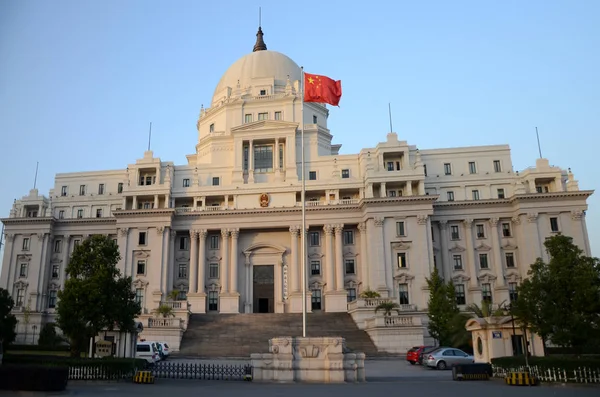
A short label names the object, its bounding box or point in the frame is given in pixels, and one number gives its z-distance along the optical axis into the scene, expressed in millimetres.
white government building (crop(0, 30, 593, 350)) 56688
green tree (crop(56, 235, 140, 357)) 27703
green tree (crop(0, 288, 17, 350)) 32938
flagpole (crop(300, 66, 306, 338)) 28156
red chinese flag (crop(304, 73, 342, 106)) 33938
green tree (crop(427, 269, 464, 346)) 44338
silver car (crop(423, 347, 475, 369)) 33094
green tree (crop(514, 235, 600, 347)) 25016
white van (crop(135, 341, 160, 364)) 34281
